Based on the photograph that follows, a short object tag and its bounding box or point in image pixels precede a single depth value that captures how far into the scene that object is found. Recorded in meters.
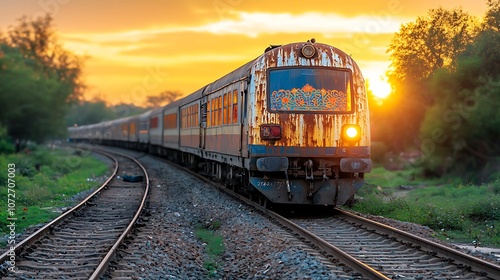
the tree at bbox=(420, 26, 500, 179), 20.67
